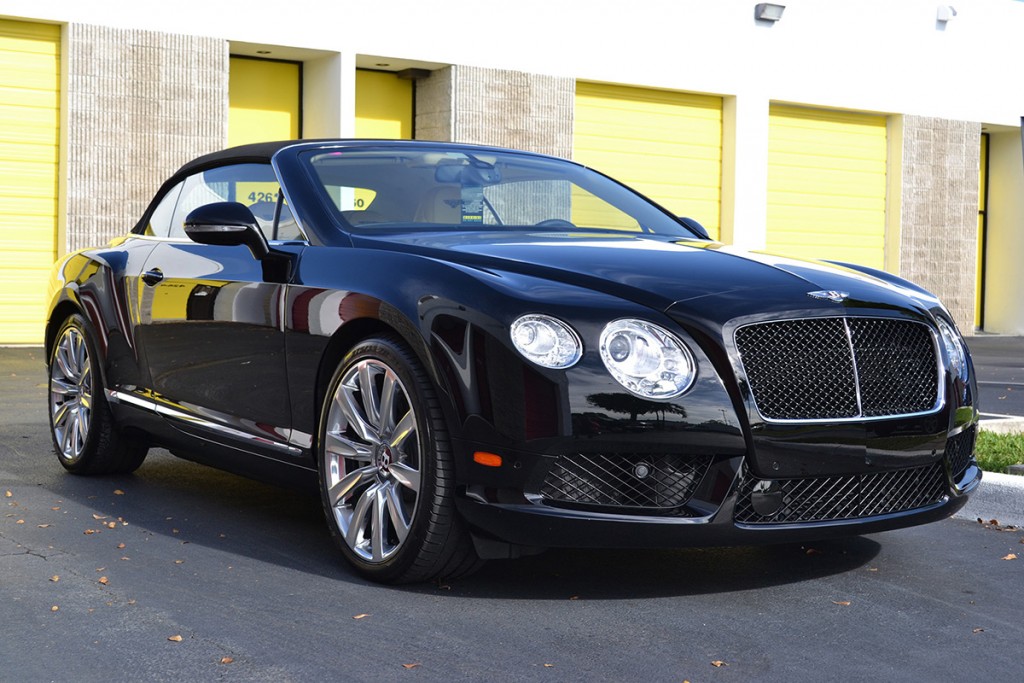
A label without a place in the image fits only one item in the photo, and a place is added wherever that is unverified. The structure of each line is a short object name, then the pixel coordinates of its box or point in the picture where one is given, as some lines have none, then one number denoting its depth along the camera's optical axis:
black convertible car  4.07
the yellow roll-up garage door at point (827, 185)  21.03
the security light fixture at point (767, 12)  20.08
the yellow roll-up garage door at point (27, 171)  15.23
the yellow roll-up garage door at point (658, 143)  19.08
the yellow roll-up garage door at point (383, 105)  17.52
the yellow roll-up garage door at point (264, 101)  16.81
